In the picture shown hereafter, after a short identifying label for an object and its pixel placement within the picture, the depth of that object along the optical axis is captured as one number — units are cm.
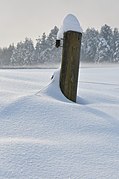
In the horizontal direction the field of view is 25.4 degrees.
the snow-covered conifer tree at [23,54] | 5166
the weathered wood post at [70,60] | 314
